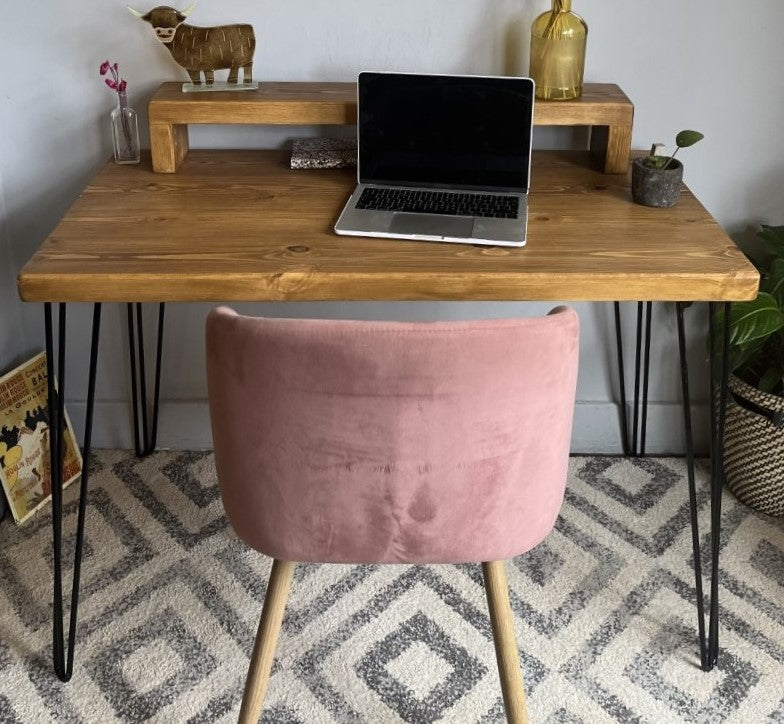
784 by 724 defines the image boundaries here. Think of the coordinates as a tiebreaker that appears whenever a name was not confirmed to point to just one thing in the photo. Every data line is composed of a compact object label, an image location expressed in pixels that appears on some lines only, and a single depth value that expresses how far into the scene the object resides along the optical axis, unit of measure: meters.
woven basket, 1.89
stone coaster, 1.77
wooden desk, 1.36
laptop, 1.60
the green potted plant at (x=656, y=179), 1.58
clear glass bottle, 1.76
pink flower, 1.72
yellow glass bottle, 1.67
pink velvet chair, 1.03
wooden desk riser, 1.67
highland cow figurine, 1.67
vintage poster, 1.89
